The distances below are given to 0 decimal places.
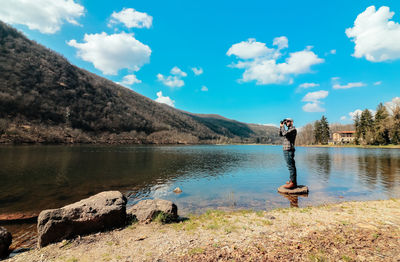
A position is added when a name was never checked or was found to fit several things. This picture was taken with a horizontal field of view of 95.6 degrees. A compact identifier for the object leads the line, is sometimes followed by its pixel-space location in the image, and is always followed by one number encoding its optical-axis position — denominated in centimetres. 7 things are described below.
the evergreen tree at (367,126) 9025
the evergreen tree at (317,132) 13450
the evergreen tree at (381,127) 8275
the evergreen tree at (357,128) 10456
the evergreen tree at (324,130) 13075
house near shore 14655
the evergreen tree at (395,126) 7664
